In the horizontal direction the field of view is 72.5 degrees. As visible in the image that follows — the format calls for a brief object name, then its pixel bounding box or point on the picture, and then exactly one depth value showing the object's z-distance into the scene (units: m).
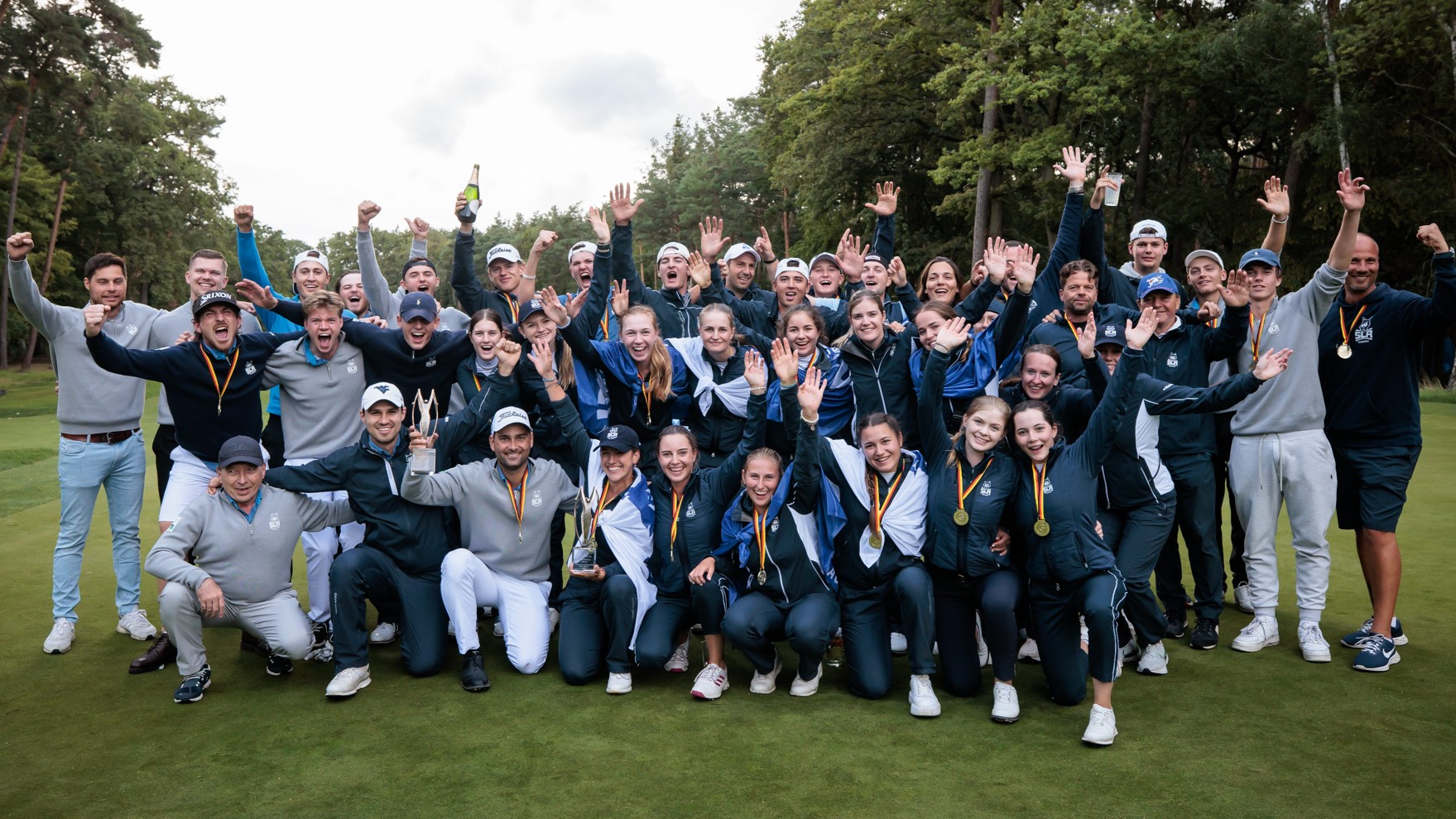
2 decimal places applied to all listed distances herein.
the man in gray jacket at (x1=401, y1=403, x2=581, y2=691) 5.46
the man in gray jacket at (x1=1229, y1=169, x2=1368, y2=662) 5.45
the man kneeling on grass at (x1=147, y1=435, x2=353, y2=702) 5.07
